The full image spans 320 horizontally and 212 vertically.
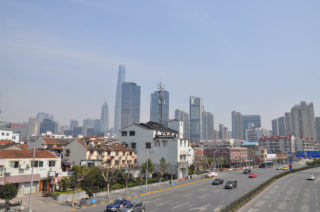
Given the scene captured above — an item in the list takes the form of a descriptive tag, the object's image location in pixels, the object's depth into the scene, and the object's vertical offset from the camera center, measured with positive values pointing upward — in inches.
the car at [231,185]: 1968.5 -305.9
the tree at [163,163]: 2499.4 -181.4
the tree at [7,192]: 1150.3 -221.2
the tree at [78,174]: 1479.1 -188.2
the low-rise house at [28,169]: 1512.2 -163.0
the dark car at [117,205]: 1215.6 -295.1
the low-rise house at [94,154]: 2289.6 -82.6
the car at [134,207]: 1111.8 -281.5
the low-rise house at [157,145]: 2888.8 +9.2
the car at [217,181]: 2228.6 -319.0
